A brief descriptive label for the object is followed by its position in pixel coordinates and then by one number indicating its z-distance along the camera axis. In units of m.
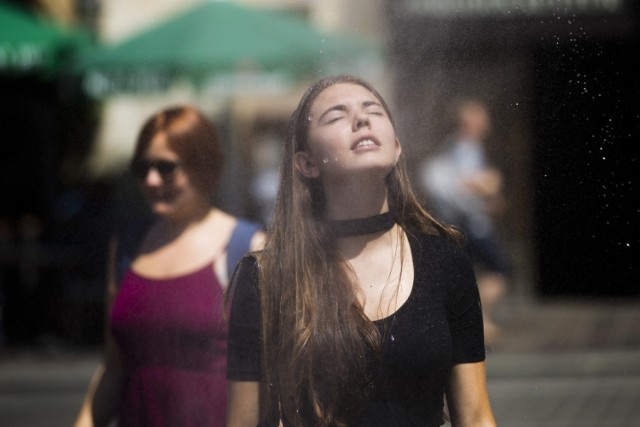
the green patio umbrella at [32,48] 18.53
